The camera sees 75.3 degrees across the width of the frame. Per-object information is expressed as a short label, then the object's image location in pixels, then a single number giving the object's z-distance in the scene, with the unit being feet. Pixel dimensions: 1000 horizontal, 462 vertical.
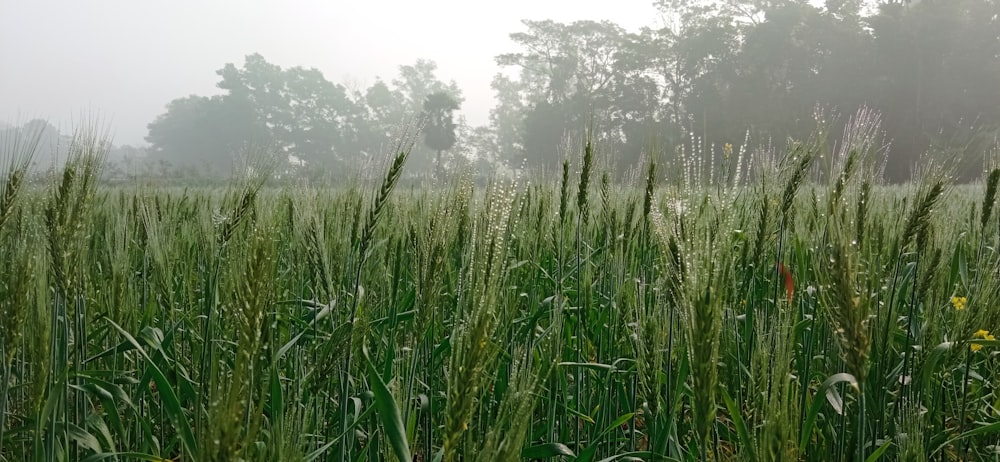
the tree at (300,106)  260.83
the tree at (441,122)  196.95
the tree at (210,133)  268.21
